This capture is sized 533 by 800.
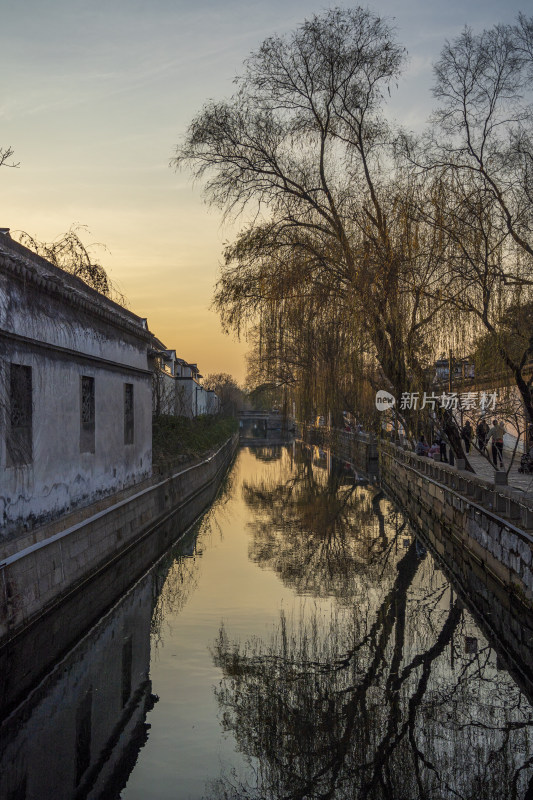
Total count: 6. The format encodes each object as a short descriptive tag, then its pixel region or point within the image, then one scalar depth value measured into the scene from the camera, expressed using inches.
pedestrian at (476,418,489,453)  803.4
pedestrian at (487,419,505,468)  656.9
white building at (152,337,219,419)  1256.2
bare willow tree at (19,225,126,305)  811.4
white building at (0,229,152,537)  362.6
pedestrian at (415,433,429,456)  951.0
